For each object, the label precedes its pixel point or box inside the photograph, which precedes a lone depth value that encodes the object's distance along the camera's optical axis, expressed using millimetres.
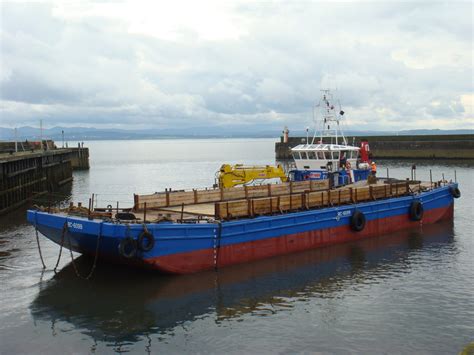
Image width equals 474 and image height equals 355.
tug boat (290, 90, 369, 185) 31891
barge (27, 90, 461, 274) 18203
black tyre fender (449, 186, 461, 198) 31828
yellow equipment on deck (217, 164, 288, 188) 28062
